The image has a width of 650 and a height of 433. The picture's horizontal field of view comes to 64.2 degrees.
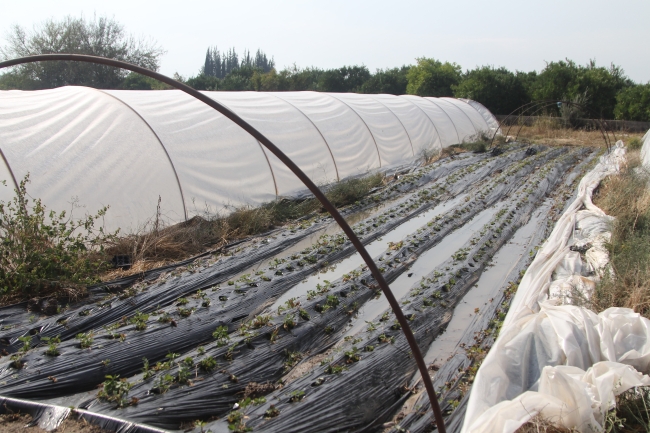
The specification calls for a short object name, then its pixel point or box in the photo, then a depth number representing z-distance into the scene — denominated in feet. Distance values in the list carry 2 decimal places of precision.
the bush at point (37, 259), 17.54
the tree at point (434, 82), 110.73
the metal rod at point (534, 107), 60.70
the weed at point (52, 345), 13.83
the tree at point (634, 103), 86.12
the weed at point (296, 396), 12.34
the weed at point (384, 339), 15.37
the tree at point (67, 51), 105.50
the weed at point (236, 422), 11.19
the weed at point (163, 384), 12.57
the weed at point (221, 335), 14.82
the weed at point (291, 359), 14.48
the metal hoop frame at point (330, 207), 9.16
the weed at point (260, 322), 16.06
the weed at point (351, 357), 14.24
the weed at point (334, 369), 13.52
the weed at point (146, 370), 13.04
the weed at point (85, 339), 14.40
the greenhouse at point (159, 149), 22.68
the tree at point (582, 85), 90.94
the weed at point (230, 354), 14.28
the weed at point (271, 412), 11.76
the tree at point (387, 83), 127.75
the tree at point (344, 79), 131.95
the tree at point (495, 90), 96.63
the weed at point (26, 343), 13.94
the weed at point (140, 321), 15.65
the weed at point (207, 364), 13.67
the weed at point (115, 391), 12.08
